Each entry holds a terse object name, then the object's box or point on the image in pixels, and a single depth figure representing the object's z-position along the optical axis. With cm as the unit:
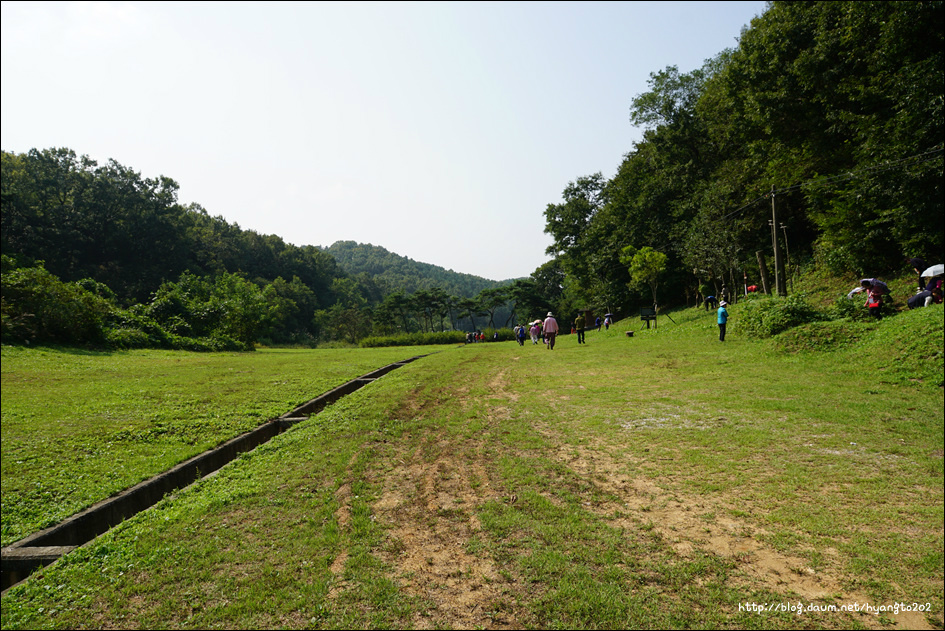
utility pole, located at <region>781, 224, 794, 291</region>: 2650
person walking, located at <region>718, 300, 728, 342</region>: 1599
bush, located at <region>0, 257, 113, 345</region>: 1634
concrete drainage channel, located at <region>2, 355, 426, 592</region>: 362
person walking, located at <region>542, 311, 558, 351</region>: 2091
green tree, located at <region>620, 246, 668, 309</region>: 2975
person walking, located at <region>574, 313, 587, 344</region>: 2283
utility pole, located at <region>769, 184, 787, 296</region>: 1728
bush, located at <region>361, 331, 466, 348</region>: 4691
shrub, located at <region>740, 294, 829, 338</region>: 1345
